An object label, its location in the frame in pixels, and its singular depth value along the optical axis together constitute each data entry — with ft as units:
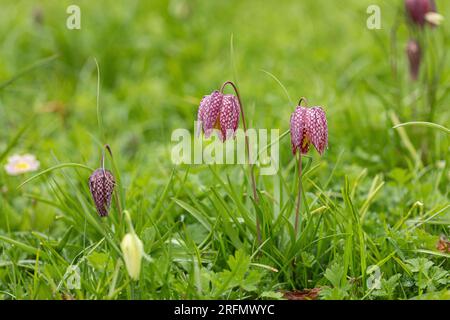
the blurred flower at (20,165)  6.77
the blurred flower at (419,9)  6.93
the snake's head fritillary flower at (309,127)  5.93
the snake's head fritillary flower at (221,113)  5.96
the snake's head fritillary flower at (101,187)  5.97
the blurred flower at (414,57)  7.03
